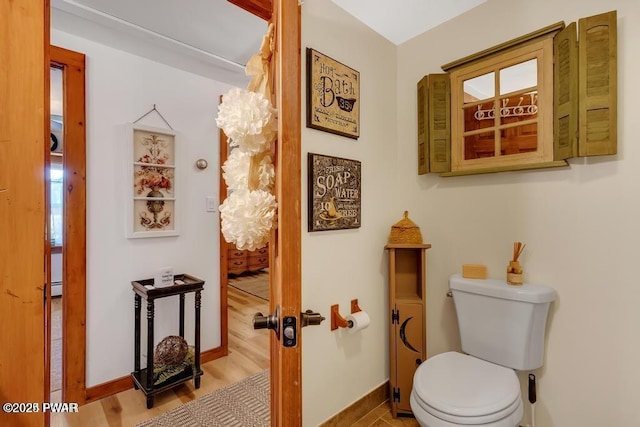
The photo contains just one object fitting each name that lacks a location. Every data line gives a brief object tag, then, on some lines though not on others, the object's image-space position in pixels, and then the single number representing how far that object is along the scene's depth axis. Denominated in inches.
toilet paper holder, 62.1
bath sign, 58.4
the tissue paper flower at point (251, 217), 30.3
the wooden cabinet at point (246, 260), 186.4
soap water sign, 59.0
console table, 72.7
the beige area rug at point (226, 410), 67.8
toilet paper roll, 61.9
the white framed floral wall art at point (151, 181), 79.8
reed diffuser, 57.3
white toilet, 44.1
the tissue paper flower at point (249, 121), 29.7
